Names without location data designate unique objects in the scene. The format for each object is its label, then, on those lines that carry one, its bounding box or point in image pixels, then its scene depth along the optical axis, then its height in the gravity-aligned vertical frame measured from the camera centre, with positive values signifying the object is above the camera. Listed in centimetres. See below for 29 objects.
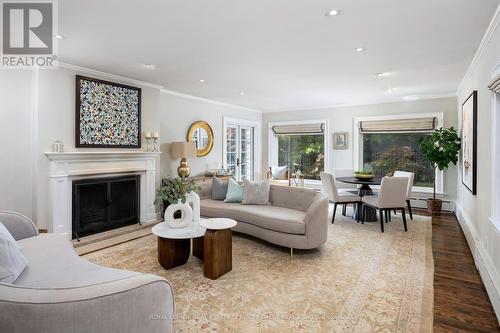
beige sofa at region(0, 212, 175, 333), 110 -61
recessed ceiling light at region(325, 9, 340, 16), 237 +131
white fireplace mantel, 382 -11
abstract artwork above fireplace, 414 +80
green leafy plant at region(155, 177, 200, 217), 317 -31
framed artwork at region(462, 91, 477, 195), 352 +32
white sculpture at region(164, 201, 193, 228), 316 -58
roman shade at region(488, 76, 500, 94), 228 +67
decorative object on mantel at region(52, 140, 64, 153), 385 +25
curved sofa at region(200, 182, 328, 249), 337 -68
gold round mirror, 612 +64
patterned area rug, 213 -116
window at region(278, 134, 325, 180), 767 +34
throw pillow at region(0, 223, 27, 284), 161 -58
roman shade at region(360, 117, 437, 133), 601 +90
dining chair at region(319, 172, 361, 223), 503 -57
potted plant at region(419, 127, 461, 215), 518 +34
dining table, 506 -51
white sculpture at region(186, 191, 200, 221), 339 -47
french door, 738 +41
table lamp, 534 +25
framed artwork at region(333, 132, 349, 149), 703 +63
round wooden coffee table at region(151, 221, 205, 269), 295 -87
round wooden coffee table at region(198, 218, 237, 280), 283 -87
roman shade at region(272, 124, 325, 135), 747 +100
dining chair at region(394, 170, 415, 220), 506 -28
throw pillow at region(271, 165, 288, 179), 799 -20
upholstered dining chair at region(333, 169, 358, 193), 615 -20
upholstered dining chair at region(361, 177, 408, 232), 445 -48
